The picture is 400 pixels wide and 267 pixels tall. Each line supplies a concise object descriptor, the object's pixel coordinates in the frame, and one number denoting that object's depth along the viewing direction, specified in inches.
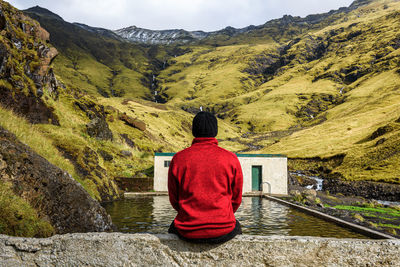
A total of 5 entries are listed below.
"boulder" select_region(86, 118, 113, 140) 1239.4
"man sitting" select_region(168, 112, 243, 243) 140.8
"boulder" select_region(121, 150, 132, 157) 1375.2
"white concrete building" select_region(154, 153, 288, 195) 1284.4
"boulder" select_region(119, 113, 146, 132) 2159.2
